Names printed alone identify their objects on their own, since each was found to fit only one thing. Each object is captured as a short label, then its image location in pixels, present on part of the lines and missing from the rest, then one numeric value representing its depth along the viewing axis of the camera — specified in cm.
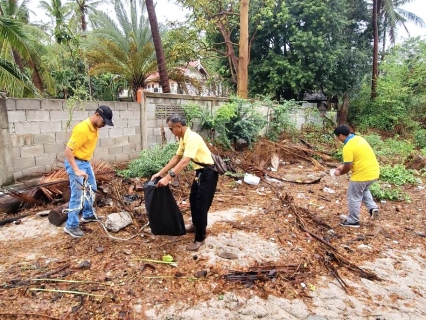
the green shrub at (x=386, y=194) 579
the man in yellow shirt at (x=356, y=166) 414
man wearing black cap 333
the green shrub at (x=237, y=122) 806
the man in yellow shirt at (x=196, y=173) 304
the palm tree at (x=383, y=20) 1577
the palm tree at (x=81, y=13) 1765
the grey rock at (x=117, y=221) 376
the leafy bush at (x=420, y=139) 1229
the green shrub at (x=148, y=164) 581
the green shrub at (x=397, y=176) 685
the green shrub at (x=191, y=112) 754
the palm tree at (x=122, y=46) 1008
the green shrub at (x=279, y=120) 1065
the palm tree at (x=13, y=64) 564
